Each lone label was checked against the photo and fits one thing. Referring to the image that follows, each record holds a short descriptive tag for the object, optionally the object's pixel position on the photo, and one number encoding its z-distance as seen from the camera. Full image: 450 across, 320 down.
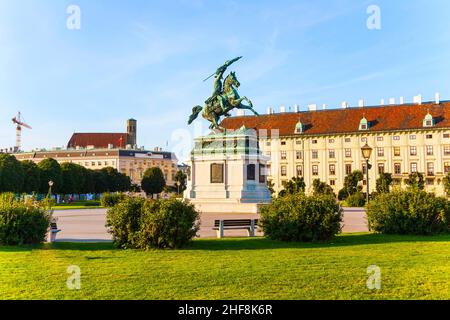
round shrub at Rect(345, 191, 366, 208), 52.00
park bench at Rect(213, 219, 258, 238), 18.92
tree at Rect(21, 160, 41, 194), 78.62
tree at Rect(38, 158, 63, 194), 82.56
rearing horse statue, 38.55
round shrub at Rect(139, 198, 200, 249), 14.32
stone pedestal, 36.16
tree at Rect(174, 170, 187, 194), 92.19
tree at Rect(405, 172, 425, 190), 71.56
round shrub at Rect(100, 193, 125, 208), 44.13
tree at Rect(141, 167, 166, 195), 116.62
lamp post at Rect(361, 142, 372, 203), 24.94
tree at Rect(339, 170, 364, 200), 73.38
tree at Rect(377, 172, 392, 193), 69.01
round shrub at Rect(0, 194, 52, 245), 14.95
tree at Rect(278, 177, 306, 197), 70.04
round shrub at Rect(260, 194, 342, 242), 15.95
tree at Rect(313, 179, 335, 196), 71.21
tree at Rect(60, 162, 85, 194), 88.19
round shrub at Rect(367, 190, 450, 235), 18.17
